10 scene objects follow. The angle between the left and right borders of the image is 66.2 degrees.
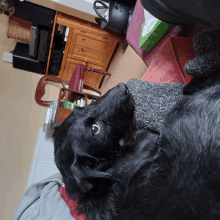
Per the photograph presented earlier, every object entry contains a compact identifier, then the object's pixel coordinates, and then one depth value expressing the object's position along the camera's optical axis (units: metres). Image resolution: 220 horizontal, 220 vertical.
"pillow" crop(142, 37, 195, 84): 0.76
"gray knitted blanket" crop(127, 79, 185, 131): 0.67
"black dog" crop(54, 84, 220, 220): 0.43
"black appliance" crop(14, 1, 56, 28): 2.24
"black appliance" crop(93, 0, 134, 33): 1.73
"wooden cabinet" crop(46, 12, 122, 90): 2.28
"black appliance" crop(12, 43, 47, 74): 2.87
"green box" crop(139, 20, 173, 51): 0.95
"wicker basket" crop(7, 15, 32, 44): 2.68
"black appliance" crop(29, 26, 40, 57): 2.46
